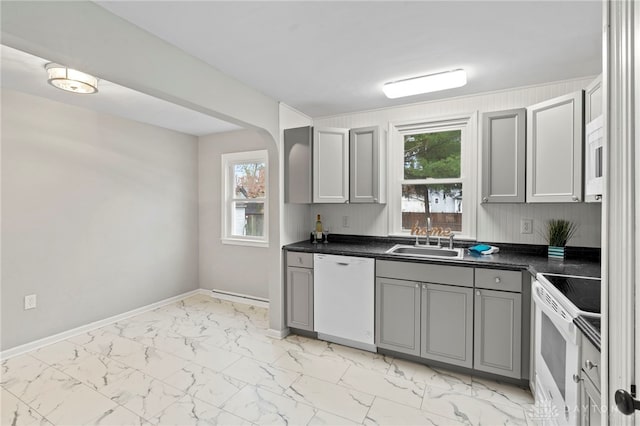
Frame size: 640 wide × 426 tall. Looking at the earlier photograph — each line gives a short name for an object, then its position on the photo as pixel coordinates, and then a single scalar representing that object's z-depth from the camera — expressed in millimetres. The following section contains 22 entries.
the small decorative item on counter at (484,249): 2615
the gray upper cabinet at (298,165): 3146
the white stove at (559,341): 1255
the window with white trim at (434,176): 2951
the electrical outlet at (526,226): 2707
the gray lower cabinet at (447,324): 2352
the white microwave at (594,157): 1719
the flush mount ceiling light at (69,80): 2273
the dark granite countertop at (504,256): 2123
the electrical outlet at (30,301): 2869
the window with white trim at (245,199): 4223
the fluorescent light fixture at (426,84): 2383
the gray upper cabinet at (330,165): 3158
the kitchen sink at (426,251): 2834
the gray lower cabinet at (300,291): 3042
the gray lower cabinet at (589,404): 1049
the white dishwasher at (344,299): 2750
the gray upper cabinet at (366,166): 3078
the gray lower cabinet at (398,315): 2543
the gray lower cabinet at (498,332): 2193
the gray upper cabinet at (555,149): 2184
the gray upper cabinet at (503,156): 2484
